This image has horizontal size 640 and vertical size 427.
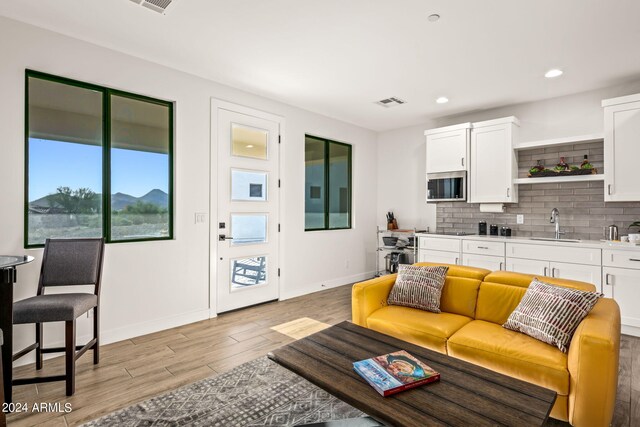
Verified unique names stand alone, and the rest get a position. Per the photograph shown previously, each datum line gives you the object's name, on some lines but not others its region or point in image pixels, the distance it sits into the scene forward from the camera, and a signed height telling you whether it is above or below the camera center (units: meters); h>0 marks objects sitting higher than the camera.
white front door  3.99 +0.08
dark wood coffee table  1.32 -0.78
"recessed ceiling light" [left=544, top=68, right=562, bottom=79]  3.61 +1.52
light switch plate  3.76 -0.04
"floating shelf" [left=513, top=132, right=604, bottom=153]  3.89 +0.88
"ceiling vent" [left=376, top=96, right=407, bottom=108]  4.54 +1.53
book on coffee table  1.50 -0.75
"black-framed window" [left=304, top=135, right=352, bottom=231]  5.19 +0.47
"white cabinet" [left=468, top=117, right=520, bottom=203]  4.47 +0.71
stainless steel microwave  4.84 +0.41
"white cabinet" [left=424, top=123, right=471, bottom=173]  4.82 +0.96
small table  1.95 -0.52
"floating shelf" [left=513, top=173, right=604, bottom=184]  3.89 +0.43
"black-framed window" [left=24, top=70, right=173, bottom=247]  2.83 +0.47
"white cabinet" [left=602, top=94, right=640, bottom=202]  3.59 +0.72
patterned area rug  1.99 -1.21
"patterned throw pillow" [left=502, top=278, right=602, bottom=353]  2.01 -0.61
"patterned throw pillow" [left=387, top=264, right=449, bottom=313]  2.73 -0.61
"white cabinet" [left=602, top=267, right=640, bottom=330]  3.38 -0.77
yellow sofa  1.73 -0.79
